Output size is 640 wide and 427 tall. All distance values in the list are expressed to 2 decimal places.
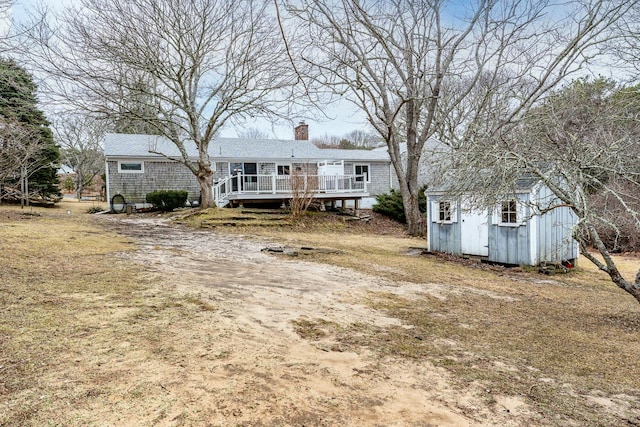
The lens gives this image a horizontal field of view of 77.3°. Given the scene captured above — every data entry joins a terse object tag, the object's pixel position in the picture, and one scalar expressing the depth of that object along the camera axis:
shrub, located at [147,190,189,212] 18.25
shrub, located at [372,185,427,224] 19.14
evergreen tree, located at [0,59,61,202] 17.66
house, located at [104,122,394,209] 17.12
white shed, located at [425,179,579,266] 9.16
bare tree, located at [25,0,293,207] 12.68
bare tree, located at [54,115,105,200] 29.66
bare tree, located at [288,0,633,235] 12.21
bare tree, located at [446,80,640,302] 4.78
